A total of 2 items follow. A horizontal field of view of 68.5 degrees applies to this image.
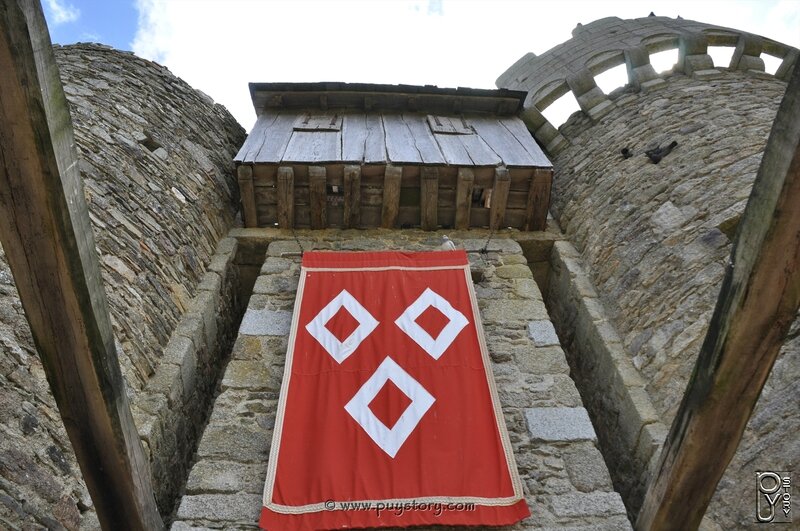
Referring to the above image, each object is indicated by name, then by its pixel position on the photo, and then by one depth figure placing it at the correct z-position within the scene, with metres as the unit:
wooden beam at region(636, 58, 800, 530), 1.58
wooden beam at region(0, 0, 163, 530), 1.46
